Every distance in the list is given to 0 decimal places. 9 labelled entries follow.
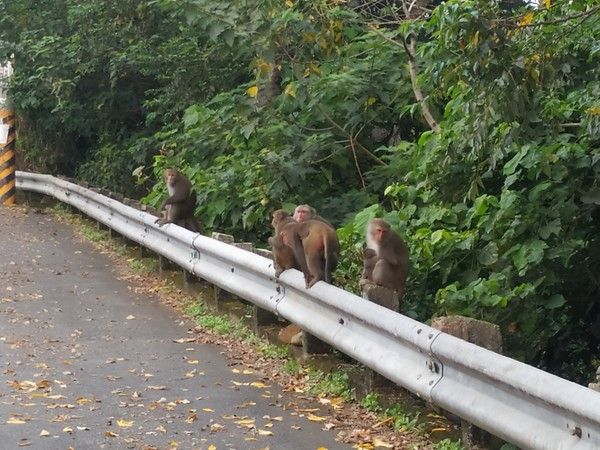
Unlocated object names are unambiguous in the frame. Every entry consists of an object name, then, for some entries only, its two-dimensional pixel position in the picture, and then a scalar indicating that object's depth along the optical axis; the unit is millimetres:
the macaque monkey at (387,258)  8266
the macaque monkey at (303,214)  9180
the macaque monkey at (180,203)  13312
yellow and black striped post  23266
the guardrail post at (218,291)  10305
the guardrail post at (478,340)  5773
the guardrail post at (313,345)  8031
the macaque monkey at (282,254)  8633
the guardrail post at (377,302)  6852
